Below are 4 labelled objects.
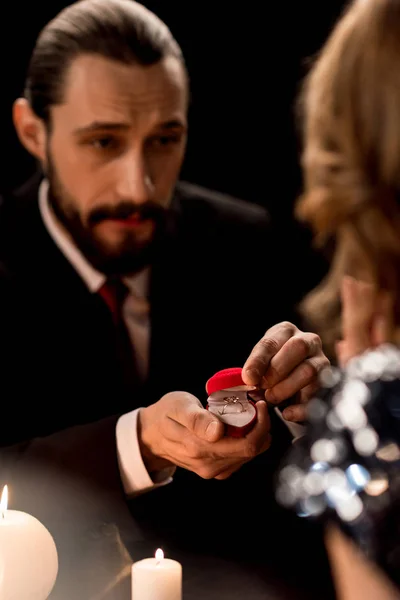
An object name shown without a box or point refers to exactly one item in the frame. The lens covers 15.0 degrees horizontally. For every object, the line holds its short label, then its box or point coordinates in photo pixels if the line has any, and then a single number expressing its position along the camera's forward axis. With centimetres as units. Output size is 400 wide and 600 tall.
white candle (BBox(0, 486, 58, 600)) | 114
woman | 106
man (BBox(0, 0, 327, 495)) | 144
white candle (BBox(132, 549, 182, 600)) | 113
